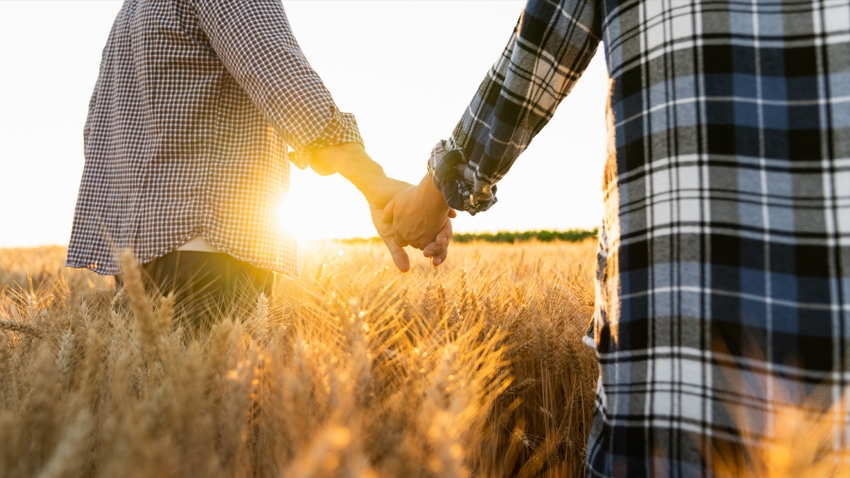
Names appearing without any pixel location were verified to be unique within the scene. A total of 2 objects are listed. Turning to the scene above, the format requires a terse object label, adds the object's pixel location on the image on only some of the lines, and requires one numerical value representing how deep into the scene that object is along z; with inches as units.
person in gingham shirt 59.6
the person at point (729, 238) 24.5
